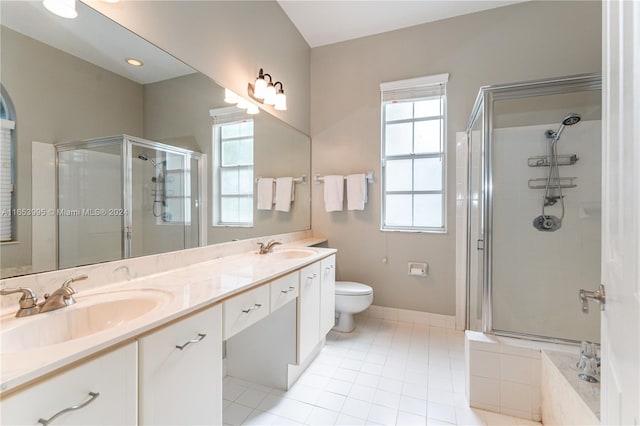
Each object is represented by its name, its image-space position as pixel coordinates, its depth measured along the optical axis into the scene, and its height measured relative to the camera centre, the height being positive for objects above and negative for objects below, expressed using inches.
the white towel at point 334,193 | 112.2 +8.0
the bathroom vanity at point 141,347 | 21.9 -14.3
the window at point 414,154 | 104.0 +23.2
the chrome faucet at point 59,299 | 32.5 -10.8
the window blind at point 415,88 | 102.6 +48.9
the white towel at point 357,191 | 109.3 +8.6
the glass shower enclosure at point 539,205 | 75.0 +2.0
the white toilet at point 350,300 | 94.3 -31.0
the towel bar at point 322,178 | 110.4 +14.6
